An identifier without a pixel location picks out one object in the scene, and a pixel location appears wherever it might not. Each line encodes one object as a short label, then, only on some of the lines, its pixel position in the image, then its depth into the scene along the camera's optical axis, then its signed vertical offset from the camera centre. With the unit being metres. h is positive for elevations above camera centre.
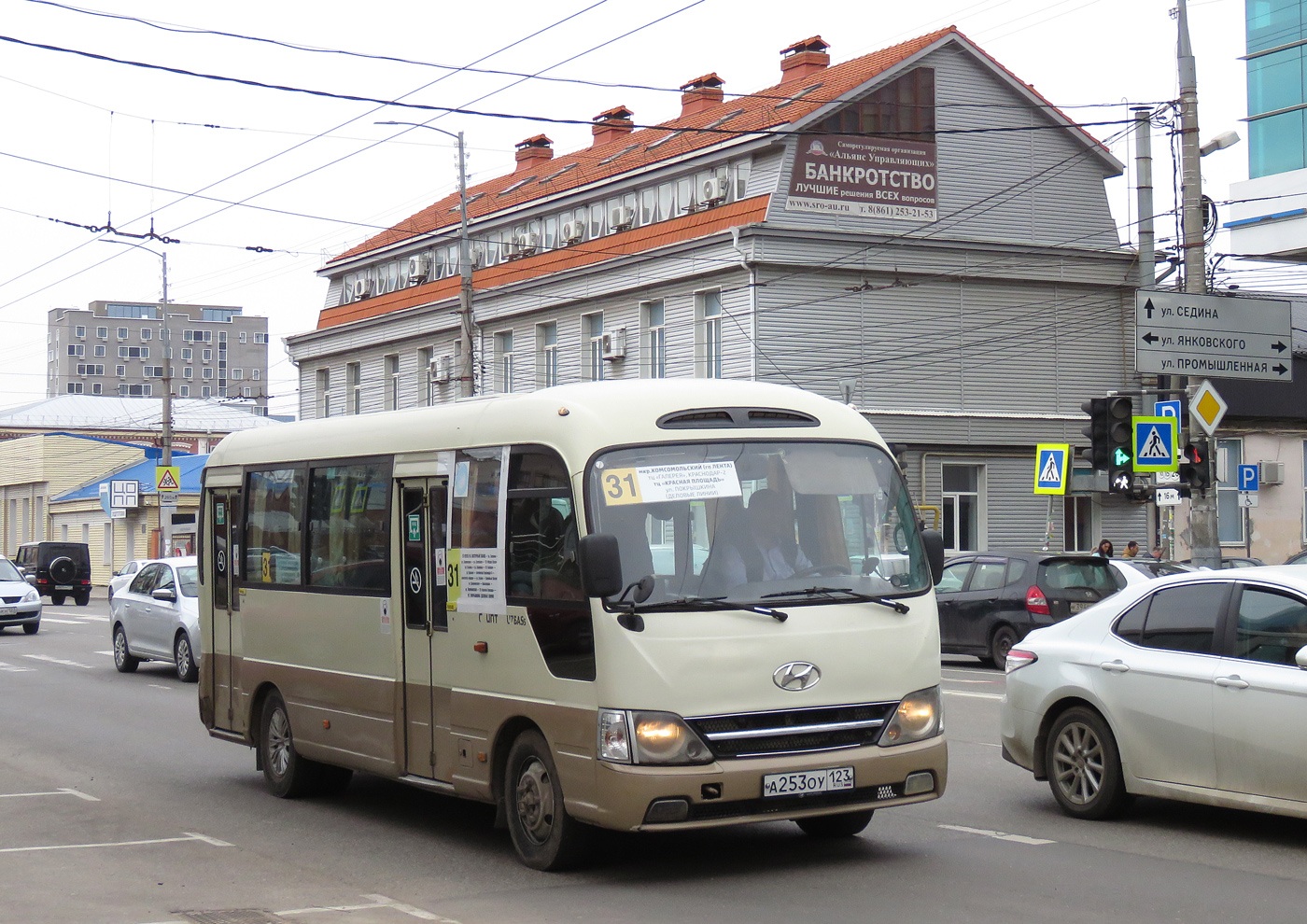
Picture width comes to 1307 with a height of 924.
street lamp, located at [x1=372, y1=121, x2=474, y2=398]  32.53 +5.04
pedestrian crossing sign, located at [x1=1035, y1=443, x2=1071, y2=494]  27.58 +1.02
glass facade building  34.12 +9.44
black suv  46.84 -0.88
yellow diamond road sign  19.09 +1.38
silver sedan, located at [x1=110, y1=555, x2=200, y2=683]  20.52 -1.03
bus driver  7.98 -0.09
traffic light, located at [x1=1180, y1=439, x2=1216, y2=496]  19.17 +0.69
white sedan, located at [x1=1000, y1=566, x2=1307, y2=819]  8.37 -0.97
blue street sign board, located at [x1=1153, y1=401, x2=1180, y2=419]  20.09 +1.47
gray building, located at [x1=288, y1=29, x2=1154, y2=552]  36.53 +6.30
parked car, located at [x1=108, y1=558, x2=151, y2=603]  45.67 -0.75
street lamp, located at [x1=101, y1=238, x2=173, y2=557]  46.11 +3.14
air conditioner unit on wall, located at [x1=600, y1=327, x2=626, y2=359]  39.97 +4.75
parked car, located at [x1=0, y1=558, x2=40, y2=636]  31.44 -1.22
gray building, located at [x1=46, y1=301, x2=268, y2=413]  169.12 +20.51
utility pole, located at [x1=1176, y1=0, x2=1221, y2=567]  18.34 +3.32
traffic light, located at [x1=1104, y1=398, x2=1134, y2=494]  20.45 +1.08
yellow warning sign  45.19 +1.76
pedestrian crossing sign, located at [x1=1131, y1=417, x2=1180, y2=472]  20.11 +1.04
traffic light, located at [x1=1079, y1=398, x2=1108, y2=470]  20.58 +1.22
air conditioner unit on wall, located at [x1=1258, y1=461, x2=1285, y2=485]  43.12 +1.33
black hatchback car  20.11 -0.89
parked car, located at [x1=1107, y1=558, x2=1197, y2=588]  19.86 -0.56
